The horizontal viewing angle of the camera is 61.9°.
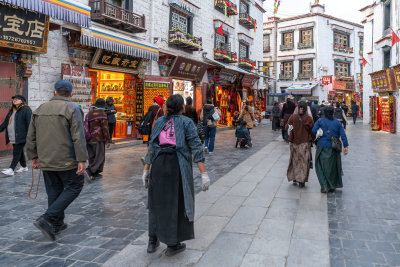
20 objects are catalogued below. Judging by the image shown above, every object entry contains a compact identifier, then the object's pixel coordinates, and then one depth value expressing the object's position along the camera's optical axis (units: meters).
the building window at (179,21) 15.80
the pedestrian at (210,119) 10.70
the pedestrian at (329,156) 5.98
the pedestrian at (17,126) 7.12
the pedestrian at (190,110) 9.18
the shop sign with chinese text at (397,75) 17.03
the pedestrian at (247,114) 13.02
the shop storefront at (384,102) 17.80
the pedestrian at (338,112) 12.98
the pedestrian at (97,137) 7.16
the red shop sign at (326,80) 33.21
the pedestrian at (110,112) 11.45
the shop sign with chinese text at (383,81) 18.09
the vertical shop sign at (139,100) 13.58
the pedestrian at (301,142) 6.34
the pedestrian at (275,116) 18.05
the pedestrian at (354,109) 25.70
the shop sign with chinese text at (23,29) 7.94
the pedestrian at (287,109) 12.44
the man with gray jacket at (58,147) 3.84
